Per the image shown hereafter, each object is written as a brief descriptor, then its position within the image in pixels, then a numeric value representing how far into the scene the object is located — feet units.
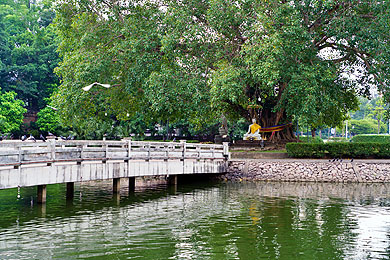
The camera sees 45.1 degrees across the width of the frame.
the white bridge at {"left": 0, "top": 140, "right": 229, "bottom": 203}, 60.23
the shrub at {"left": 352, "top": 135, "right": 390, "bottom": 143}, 201.44
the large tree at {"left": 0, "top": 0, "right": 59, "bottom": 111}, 208.33
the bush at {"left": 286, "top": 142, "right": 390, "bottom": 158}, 112.88
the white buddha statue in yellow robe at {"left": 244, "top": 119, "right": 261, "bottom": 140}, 122.52
